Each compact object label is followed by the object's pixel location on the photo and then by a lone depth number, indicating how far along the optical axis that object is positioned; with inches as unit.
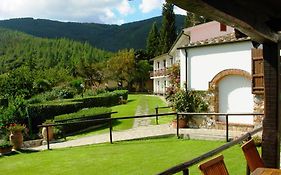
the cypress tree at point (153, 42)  1933.4
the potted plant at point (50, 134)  482.4
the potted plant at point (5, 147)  386.8
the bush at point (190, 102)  477.8
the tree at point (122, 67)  1762.5
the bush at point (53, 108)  609.6
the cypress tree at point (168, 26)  1659.4
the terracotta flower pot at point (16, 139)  411.8
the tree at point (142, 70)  1824.7
